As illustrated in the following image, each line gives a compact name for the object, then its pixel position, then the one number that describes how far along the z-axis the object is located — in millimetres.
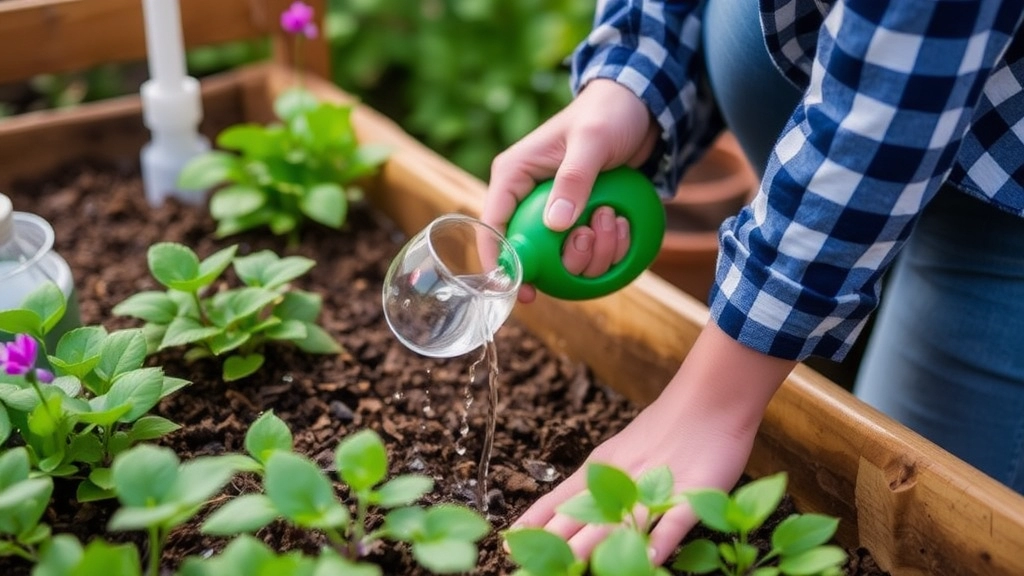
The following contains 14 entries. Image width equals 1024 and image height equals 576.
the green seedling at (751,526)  739
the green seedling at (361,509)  698
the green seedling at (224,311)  1049
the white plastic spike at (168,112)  1411
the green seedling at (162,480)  688
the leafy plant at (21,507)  744
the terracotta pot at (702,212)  1542
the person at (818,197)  754
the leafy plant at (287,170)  1362
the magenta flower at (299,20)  1386
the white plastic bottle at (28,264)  990
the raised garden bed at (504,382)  874
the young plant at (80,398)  836
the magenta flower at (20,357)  769
